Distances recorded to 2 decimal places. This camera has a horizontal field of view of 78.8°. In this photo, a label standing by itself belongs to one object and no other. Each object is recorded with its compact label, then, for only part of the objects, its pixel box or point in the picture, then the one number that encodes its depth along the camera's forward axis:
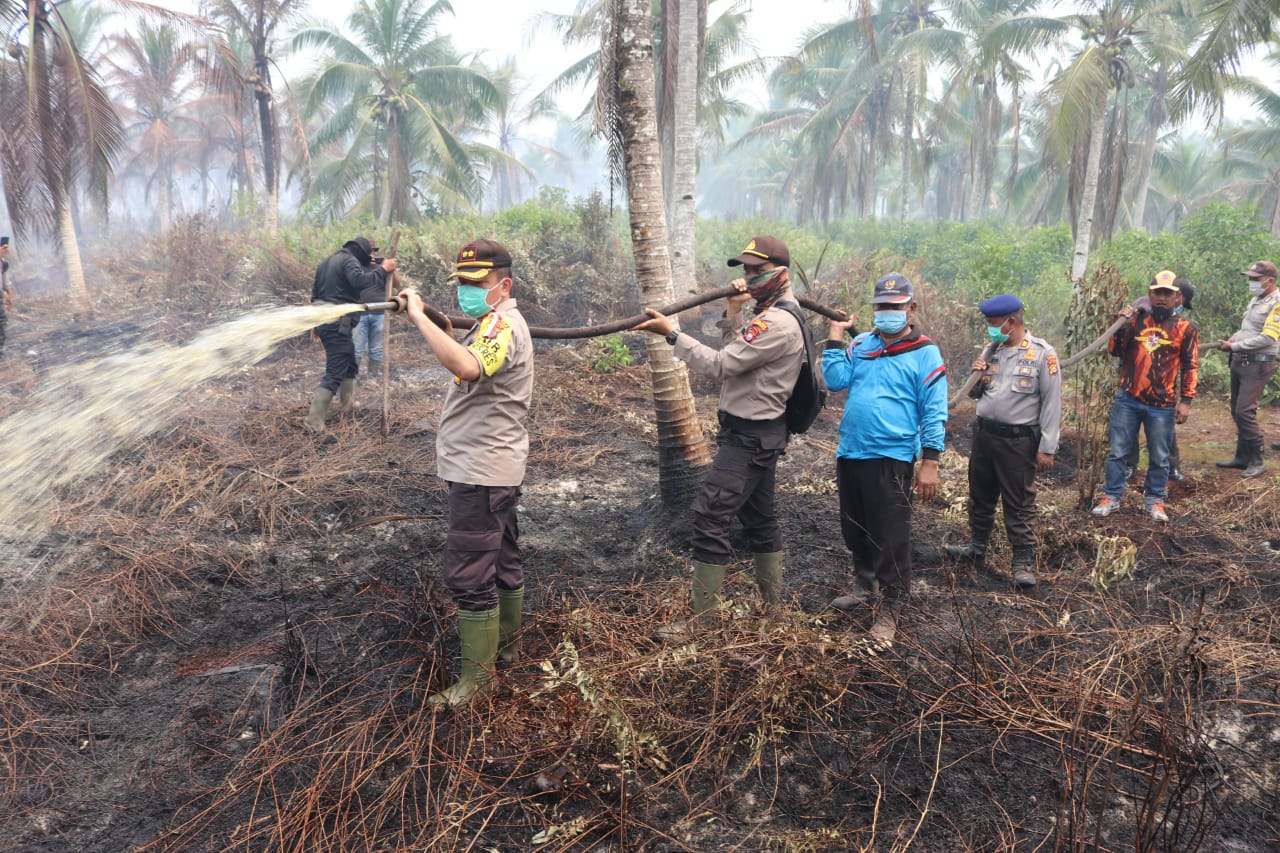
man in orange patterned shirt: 5.84
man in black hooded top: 7.52
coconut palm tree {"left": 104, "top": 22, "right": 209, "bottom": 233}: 27.34
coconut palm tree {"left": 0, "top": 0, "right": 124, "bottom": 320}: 11.69
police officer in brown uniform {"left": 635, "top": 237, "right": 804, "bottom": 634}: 3.87
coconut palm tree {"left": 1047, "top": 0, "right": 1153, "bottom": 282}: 13.77
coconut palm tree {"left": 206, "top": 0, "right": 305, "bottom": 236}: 19.27
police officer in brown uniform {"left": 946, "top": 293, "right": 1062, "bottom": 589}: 4.75
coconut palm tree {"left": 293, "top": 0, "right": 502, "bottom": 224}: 22.12
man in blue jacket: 4.07
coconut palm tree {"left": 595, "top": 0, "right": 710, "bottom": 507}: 5.59
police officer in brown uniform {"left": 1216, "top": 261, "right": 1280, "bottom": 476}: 6.84
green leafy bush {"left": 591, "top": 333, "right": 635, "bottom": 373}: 10.01
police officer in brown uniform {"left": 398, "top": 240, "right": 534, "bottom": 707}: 3.34
